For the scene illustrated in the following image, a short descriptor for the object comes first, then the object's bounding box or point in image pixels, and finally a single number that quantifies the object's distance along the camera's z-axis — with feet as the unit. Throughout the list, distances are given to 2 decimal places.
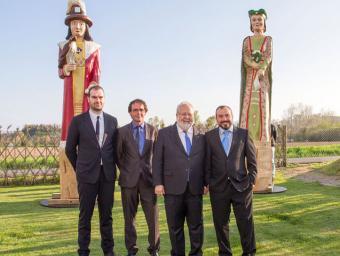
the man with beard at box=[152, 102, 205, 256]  12.74
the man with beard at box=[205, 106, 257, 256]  12.89
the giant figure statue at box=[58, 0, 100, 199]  22.04
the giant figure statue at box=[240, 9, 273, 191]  25.63
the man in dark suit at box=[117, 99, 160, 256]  13.42
